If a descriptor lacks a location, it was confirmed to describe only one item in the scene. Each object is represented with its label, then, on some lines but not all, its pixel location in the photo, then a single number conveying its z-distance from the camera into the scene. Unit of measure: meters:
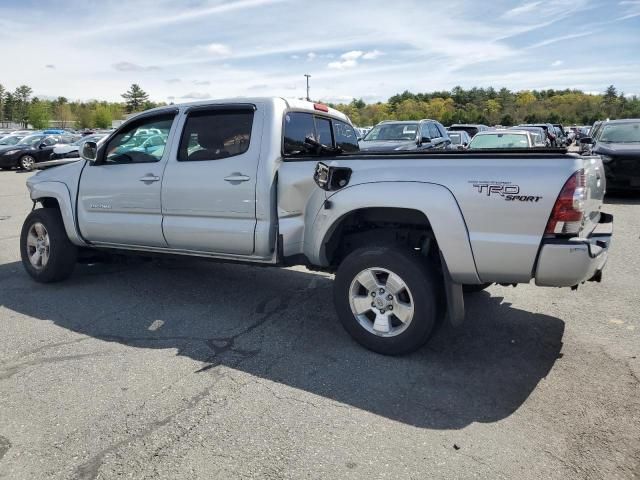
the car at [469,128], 29.17
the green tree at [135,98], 145.12
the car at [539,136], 14.95
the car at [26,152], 23.00
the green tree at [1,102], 118.88
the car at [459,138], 21.12
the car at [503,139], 13.20
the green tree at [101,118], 122.19
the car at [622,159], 11.12
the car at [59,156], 20.89
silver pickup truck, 3.21
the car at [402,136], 13.70
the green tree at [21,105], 120.06
